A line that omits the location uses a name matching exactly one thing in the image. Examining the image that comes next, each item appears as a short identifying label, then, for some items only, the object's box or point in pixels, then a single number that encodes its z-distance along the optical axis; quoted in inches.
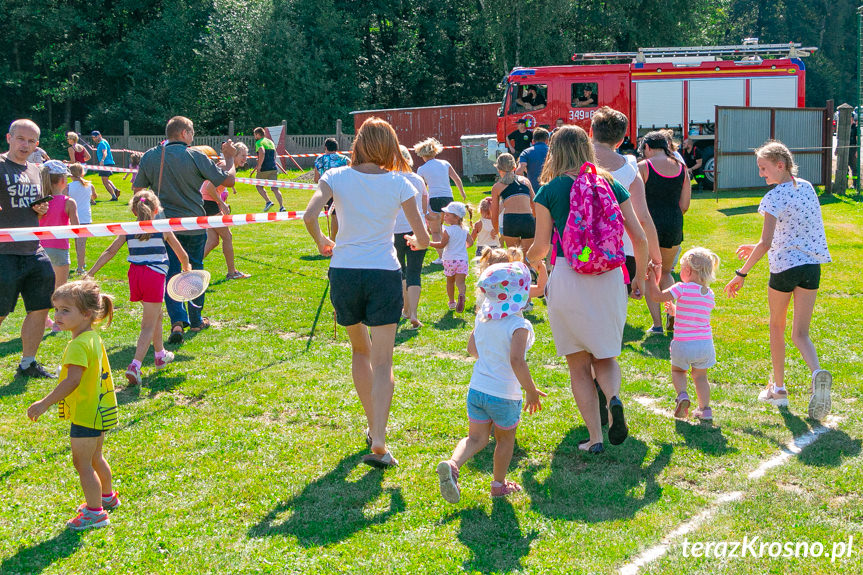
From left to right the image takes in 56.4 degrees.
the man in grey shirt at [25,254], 252.8
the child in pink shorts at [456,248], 337.6
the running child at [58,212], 285.9
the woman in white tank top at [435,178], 362.9
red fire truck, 847.7
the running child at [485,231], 353.7
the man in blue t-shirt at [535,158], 376.5
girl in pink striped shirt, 210.8
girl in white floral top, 218.1
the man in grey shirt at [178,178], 298.5
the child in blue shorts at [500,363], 163.0
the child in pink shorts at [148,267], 260.5
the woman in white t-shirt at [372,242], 183.5
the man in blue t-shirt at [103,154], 940.0
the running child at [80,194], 451.8
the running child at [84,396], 159.5
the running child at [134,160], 710.5
